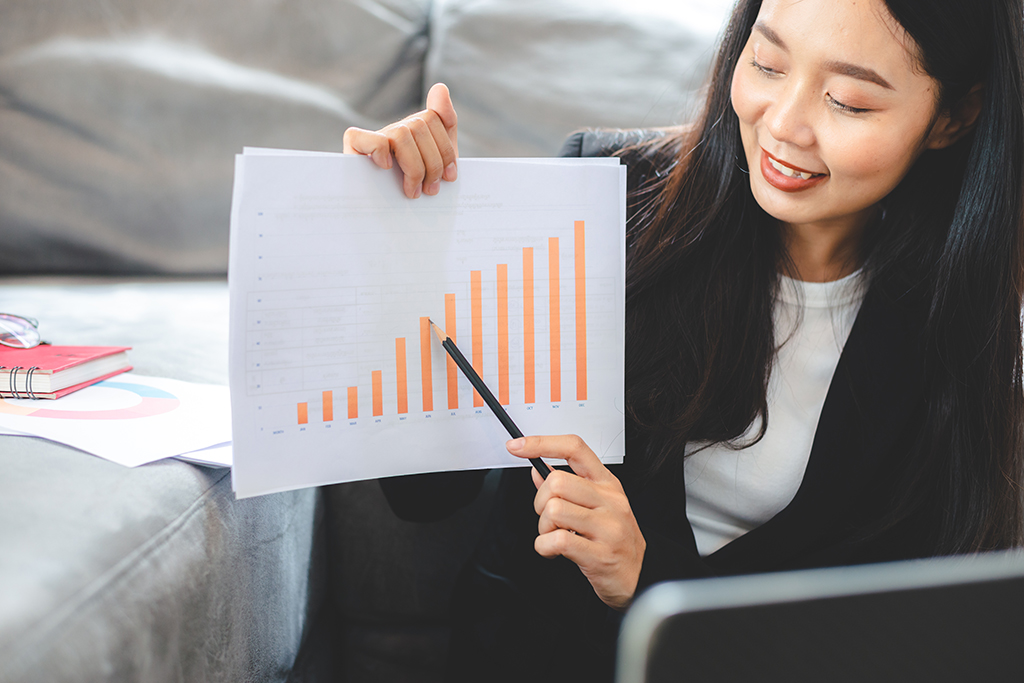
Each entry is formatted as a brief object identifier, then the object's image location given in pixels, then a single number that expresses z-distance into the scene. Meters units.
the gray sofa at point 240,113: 0.90
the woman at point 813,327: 0.65
